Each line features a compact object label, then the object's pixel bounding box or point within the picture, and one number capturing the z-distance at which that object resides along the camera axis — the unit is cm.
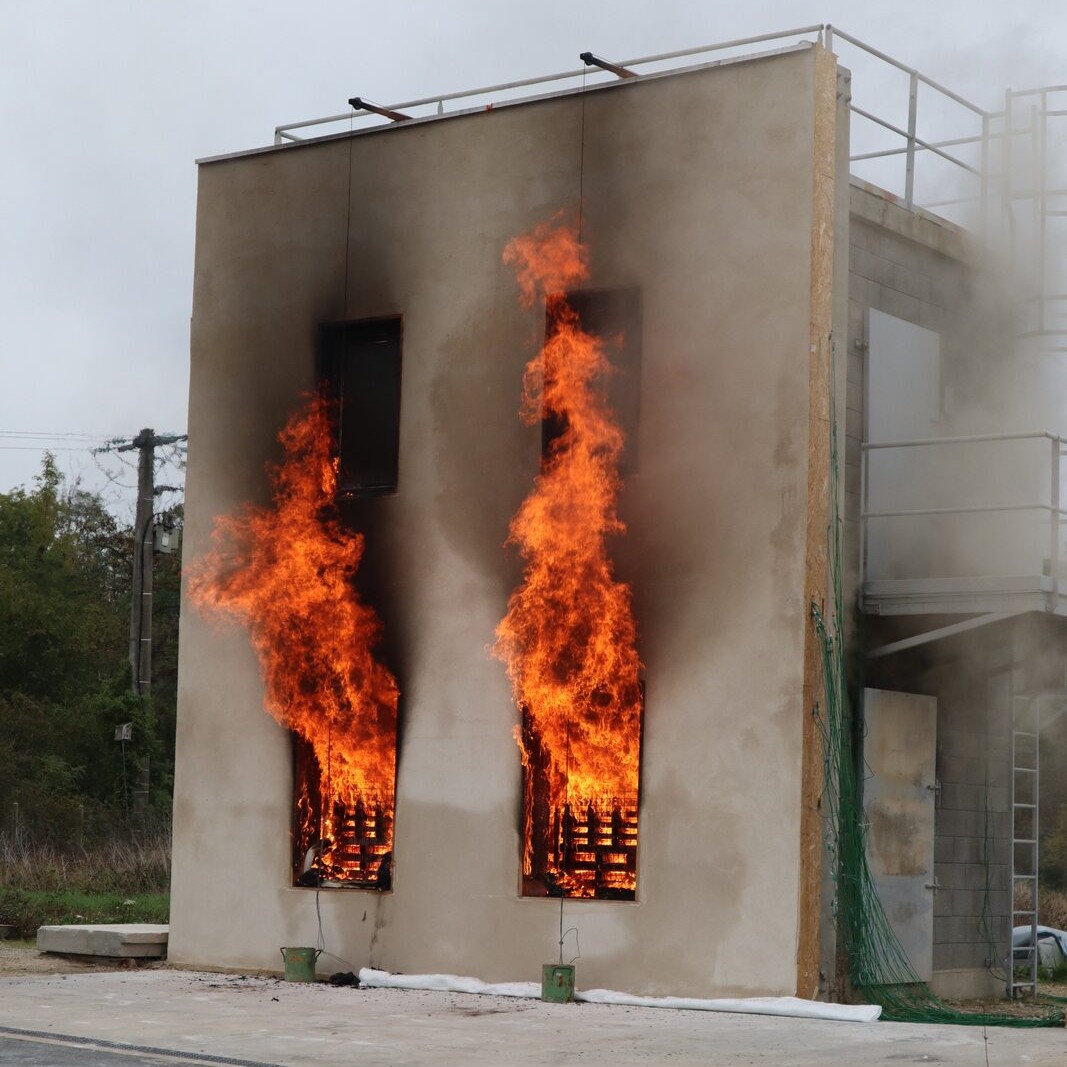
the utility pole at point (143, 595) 3775
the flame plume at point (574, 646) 1656
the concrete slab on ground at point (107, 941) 1894
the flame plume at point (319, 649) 1798
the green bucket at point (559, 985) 1574
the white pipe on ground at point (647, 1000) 1472
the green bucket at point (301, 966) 1741
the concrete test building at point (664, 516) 1574
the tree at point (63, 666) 3906
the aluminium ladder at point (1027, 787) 1853
